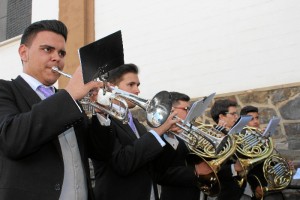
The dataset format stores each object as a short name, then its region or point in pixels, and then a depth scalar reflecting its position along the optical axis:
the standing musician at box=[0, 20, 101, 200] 1.85
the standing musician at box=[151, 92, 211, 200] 3.26
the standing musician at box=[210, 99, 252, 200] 3.80
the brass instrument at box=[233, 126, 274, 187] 3.88
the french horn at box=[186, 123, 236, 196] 3.28
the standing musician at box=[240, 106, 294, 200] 4.10
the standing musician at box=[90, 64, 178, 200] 2.69
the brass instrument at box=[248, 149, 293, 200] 4.16
